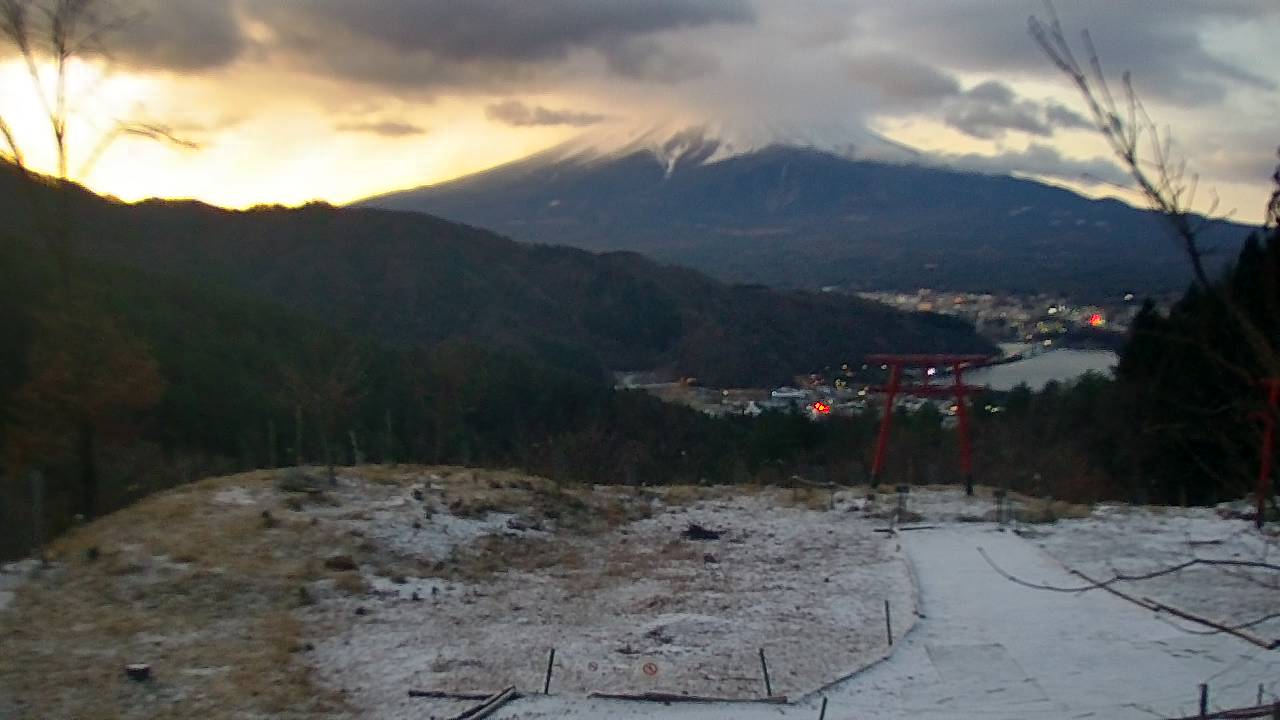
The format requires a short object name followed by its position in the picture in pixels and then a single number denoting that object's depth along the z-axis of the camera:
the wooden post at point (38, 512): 8.45
